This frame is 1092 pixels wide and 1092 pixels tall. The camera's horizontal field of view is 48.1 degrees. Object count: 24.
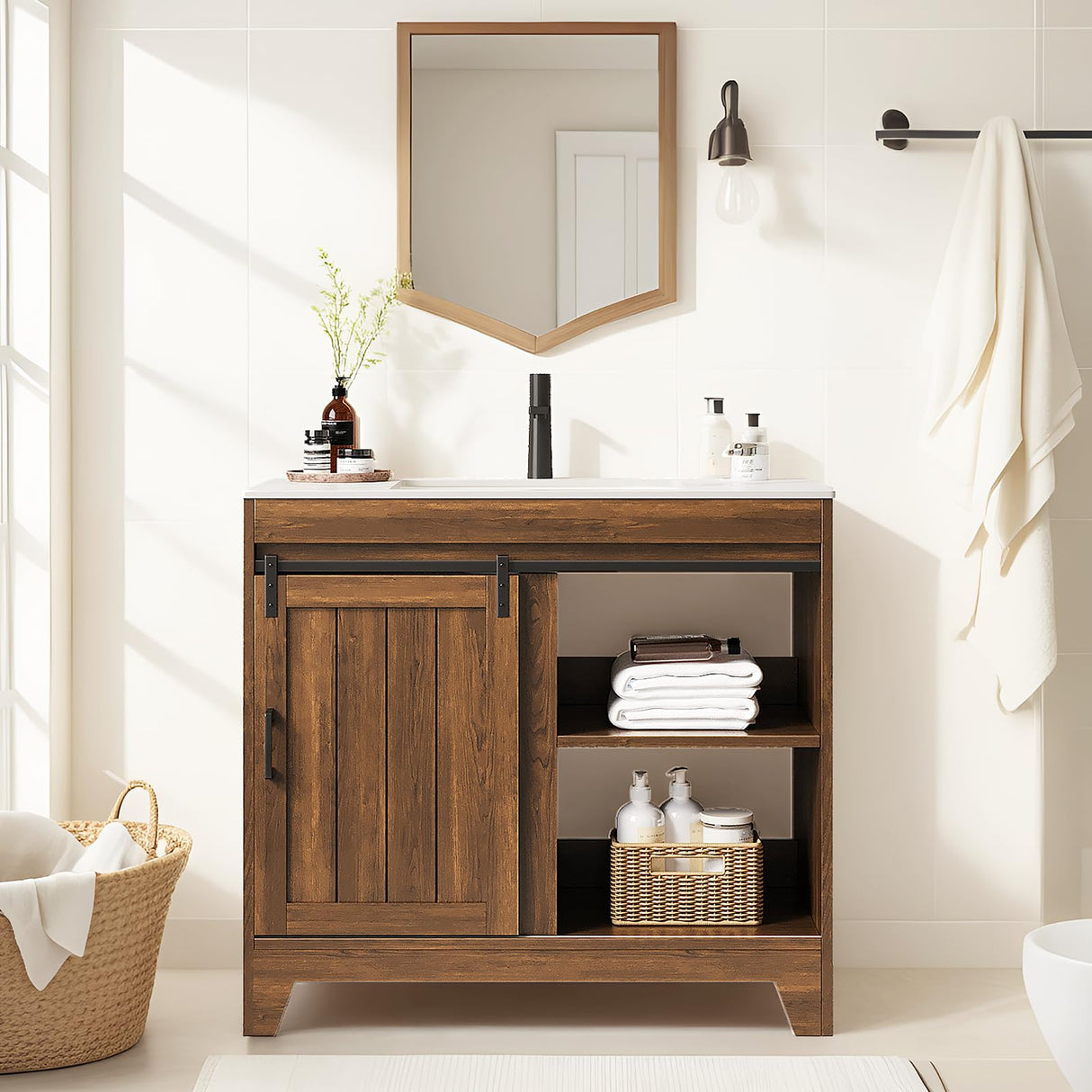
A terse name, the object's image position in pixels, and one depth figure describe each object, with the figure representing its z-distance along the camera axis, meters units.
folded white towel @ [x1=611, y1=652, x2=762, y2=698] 2.18
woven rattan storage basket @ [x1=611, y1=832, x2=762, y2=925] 2.18
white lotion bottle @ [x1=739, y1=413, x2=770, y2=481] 2.29
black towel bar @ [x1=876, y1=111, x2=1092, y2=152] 2.45
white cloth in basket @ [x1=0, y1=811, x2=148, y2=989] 1.91
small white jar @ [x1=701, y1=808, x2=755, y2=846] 2.21
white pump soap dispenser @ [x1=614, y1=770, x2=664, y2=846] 2.21
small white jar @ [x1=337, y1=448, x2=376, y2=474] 2.27
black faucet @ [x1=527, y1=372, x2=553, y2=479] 2.46
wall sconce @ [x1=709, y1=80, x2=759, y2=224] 2.40
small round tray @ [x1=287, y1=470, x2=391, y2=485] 2.27
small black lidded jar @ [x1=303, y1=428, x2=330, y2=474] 2.29
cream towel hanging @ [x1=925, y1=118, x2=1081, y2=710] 2.36
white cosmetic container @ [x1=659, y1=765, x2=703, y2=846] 2.25
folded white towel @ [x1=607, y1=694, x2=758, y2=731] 2.18
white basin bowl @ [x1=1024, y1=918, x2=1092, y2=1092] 1.67
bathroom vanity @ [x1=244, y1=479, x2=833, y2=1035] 2.12
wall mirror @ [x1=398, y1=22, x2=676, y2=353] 2.48
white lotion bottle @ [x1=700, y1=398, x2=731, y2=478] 2.45
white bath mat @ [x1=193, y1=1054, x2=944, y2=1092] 1.93
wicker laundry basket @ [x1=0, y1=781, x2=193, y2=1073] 1.98
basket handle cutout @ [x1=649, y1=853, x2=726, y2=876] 2.19
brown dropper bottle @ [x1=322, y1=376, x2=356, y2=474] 2.38
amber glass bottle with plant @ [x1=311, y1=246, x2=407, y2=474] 2.50
